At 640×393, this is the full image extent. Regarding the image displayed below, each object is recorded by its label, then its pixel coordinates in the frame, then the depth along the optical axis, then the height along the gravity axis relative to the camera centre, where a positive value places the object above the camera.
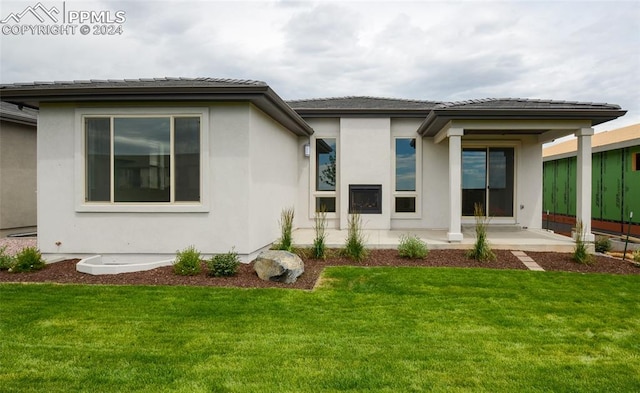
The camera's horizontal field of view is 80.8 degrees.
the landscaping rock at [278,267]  5.97 -1.19
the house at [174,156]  6.79 +0.70
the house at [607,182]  11.47 +0.43
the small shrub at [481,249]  7.37 -1.09
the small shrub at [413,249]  7.50 -1.13
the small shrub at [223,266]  6.20 -1.20
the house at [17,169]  10.30 +0.68
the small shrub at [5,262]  6.50 -1.20
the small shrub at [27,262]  6.39 -1.19
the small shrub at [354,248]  7.36 -1.09
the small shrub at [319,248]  7.41 -1.08
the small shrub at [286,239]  7.42 -0.91
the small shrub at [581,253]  7.34 -1.18
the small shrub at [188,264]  6.25 -1.20
